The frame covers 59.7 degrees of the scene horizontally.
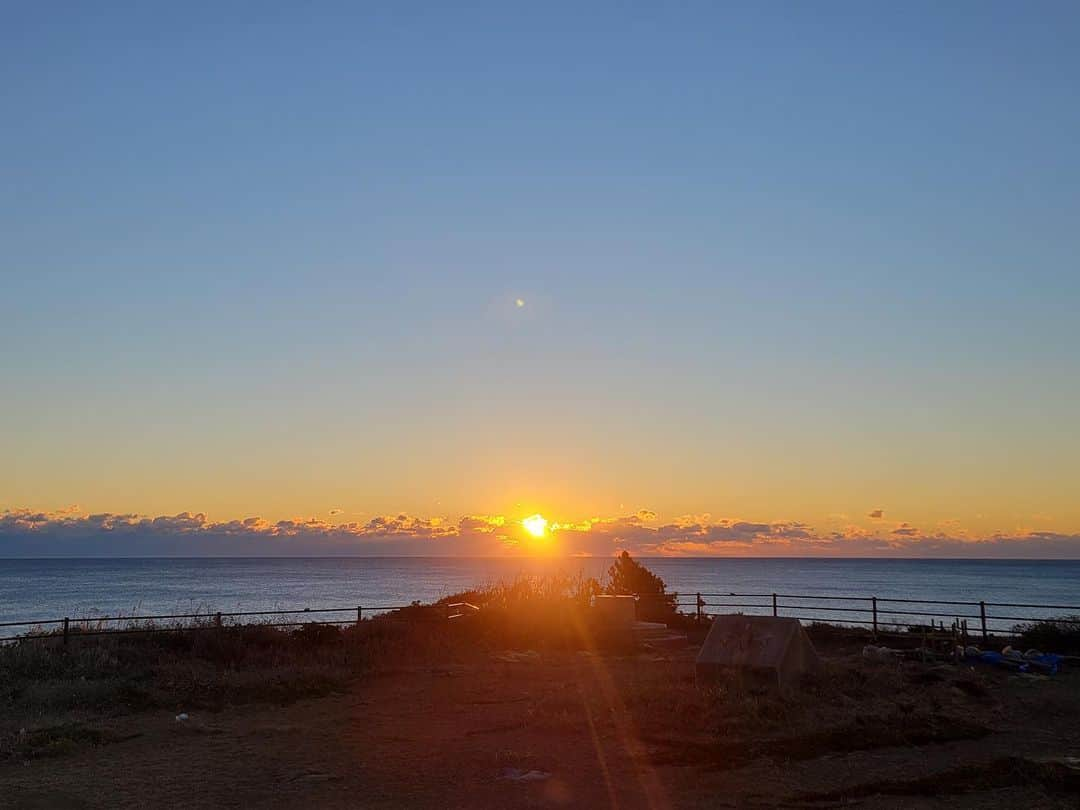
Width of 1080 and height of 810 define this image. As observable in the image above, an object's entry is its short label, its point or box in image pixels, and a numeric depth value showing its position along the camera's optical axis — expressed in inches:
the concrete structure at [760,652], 631.8
